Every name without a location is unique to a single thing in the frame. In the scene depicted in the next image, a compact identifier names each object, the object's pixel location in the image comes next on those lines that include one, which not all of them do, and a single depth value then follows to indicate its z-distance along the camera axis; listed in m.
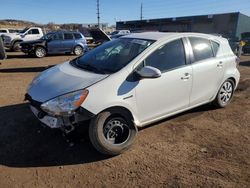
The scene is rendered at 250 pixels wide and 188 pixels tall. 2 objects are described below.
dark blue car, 11.89
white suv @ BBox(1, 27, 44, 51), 14.30
